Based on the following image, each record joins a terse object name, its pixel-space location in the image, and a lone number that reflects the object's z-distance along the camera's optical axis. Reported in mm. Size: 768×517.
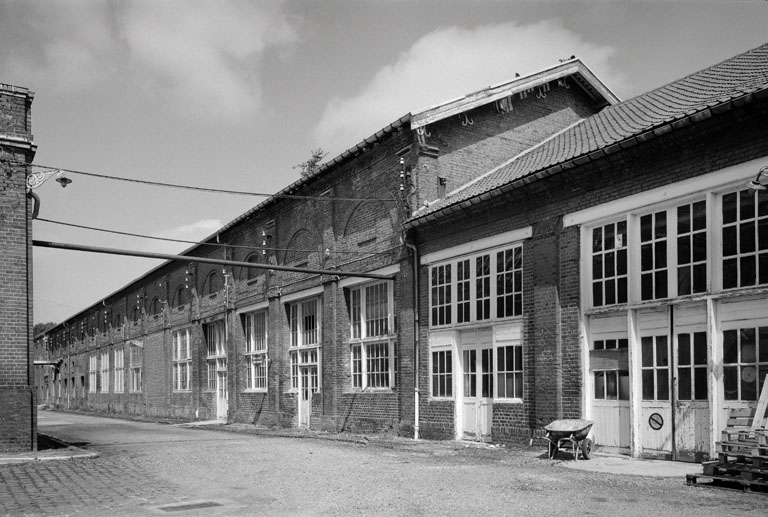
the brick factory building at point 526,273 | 11180
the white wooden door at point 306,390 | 22750
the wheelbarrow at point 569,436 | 12414
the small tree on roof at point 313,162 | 47219
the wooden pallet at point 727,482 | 8693
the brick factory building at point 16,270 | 14086
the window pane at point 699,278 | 11391
